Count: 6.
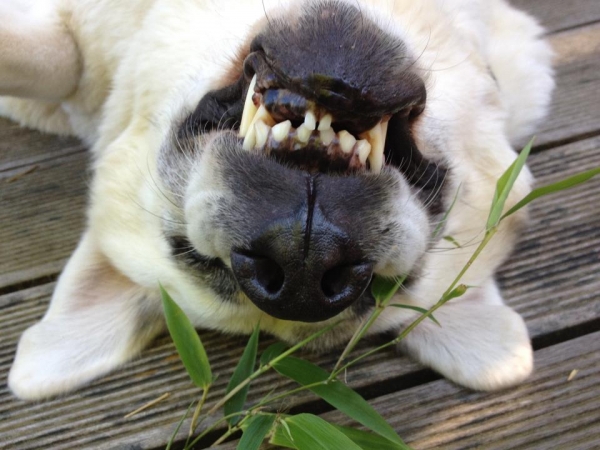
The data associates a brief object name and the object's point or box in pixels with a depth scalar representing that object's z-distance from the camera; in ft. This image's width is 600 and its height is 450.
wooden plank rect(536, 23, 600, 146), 1.30
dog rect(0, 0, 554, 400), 0.80
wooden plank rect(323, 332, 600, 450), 0.90
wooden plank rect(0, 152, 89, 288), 1.17
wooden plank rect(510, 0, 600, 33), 1.64
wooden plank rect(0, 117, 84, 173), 1.37
